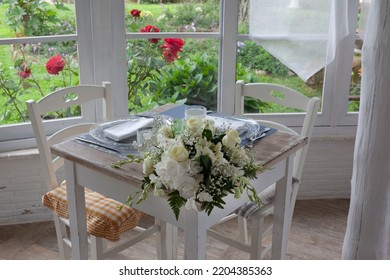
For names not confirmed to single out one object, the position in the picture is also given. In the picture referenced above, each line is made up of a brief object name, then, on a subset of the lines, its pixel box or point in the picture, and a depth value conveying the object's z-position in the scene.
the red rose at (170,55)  3.06
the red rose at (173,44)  3.03
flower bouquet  1.57
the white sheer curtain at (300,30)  2.91
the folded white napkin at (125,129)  2.02
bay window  2.94
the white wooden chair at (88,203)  2.17
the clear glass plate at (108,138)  1.99
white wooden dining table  1.77
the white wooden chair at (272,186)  2.27
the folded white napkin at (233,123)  2.09
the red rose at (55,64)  2.97
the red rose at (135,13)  2.94
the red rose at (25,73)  2.94
